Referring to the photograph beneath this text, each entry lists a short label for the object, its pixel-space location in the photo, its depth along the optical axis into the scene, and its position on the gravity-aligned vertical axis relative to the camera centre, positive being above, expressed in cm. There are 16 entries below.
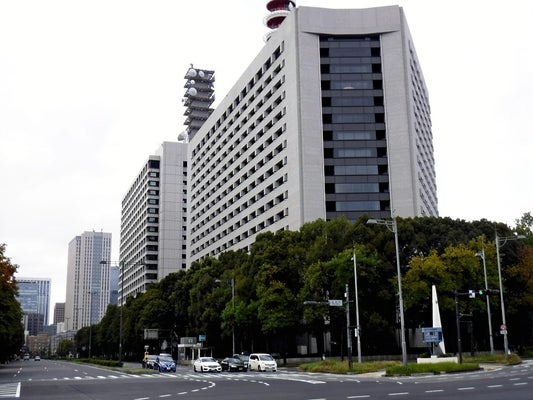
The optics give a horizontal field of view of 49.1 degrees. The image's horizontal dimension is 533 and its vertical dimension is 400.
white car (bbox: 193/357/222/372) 5319 -377
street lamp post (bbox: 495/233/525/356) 4937 -86
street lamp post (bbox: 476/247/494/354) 5269 +560
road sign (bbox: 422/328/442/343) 4525 -114
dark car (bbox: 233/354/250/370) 5375 -322
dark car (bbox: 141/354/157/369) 6162 -381
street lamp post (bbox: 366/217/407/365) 4059 -81
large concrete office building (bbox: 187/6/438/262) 8838 +3133
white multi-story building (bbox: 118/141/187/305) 16762 +3170
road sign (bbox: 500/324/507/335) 5019 -87
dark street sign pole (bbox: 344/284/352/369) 4275 -223
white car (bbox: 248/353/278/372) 5028 -343
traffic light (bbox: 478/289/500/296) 4072 +186
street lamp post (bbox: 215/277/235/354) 6829 +299
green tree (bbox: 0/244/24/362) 5019 +251
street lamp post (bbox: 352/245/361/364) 4755 +53
